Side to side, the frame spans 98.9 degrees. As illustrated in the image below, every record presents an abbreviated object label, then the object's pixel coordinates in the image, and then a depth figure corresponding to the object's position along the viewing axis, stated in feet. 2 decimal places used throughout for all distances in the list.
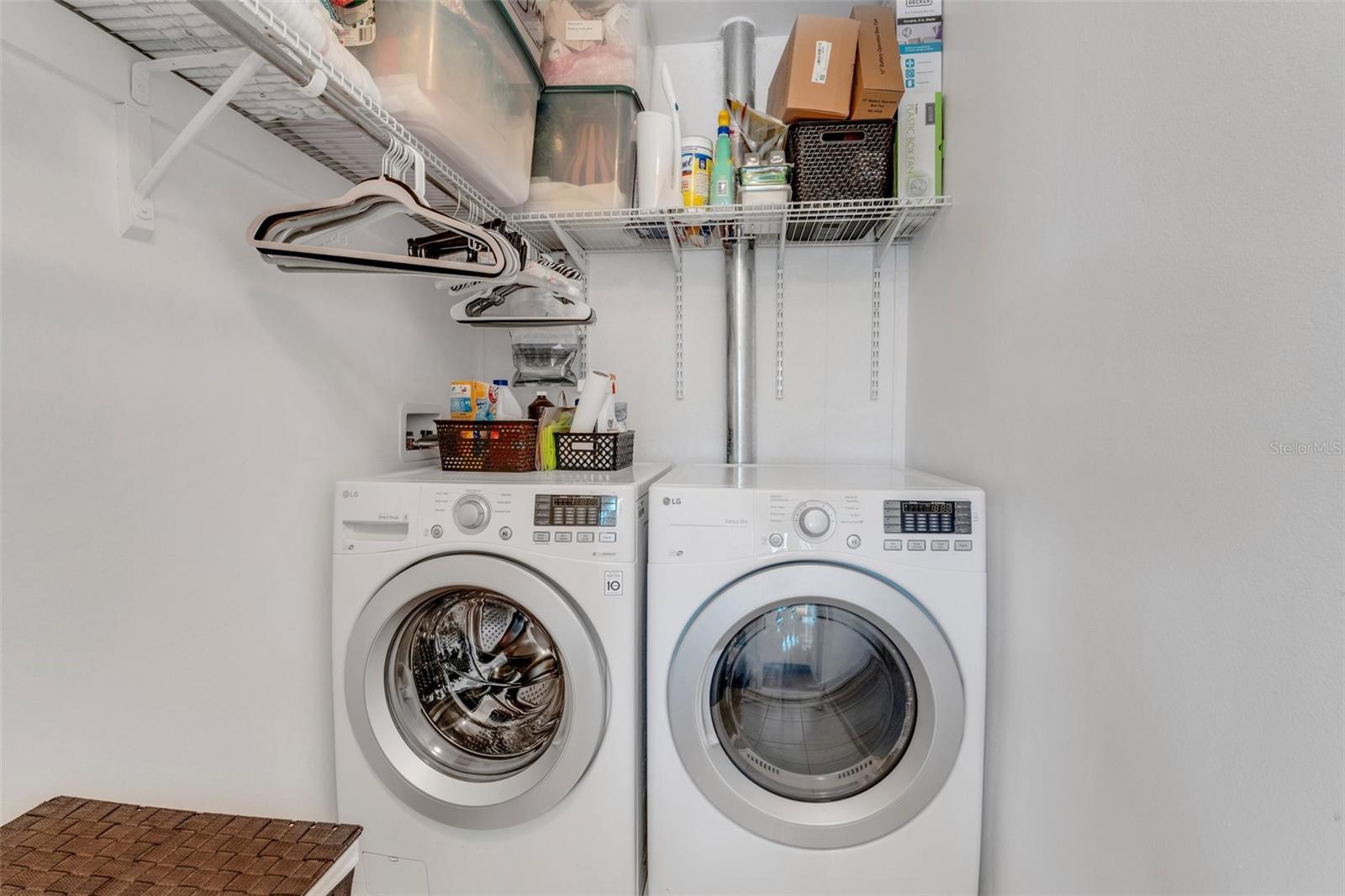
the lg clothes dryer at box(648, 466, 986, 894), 3.90
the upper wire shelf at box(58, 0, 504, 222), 2.71
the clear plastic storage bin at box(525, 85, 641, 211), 5.55
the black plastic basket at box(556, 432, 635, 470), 5.03
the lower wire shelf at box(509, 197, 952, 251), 5.38
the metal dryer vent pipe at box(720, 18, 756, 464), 6.37
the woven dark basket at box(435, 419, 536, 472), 4.93
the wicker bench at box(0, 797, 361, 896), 2.26
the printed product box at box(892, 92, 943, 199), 5.27
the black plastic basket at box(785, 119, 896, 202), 5.36
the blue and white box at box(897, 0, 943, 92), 5.46
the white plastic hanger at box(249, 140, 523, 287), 3.32
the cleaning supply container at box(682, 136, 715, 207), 5.53
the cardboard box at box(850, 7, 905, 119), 5.12
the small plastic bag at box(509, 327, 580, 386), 6.20
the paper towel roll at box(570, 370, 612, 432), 5.14
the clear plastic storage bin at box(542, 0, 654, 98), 5.51
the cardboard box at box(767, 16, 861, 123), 5.24
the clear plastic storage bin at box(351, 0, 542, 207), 3.85
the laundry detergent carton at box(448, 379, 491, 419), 5.20
